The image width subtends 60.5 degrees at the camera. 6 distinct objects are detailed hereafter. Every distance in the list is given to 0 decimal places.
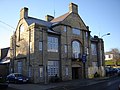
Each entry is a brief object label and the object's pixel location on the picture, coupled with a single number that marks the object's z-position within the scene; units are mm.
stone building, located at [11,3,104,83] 16048
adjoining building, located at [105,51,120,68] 49251
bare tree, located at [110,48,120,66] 49806
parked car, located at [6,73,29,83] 14887
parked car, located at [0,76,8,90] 11261
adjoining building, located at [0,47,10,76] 21085
